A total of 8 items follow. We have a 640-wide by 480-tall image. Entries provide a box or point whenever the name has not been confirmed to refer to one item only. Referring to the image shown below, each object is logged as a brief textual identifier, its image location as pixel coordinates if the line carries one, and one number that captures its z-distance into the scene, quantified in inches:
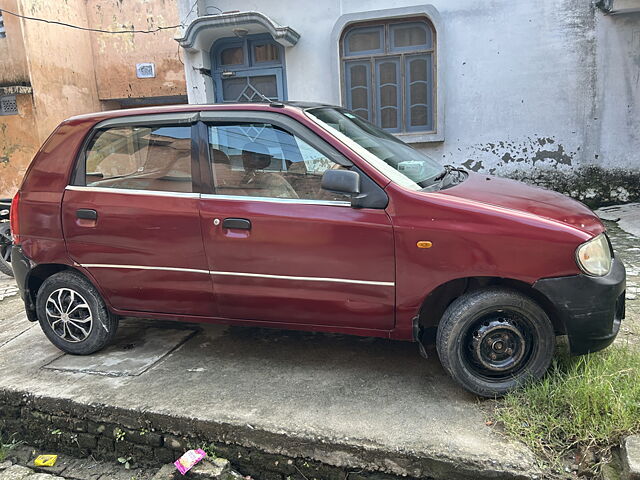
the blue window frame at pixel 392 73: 308.5
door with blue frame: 332.5
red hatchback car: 104.6
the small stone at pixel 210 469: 103.5
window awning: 296.8
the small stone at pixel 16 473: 115.2
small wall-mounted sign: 503.4
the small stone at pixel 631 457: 83.6
